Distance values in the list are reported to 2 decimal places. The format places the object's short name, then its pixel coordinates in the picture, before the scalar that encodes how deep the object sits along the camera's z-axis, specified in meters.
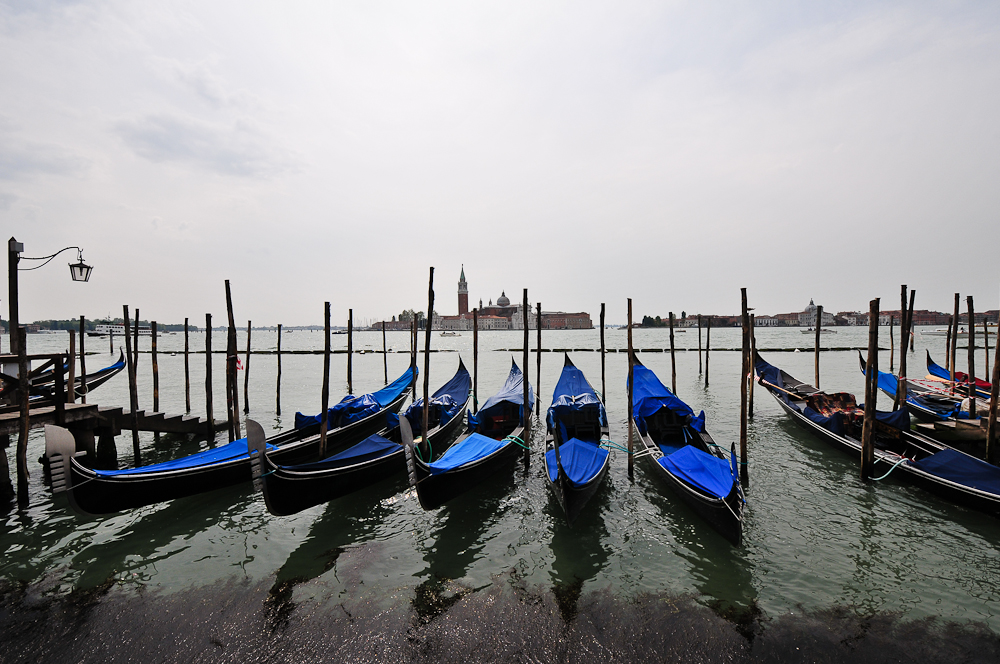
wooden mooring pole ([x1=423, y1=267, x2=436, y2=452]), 6.25
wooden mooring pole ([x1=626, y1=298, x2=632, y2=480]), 6.31
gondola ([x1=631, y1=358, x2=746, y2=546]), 4.39
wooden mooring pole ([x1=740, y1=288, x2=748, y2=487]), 5.84
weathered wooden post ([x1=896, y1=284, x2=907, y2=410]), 7.55
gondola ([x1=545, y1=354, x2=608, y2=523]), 4.86
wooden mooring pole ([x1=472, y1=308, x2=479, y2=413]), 10.86
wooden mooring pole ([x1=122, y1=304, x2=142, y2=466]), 7.41
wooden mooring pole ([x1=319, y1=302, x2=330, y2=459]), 6.45
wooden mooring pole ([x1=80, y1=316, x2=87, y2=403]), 8.41
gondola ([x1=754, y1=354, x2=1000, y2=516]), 4.85
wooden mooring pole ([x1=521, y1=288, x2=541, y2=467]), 6.83
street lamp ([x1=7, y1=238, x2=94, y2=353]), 5.86
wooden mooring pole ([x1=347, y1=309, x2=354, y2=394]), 13.12
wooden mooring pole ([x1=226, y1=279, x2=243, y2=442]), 7.07
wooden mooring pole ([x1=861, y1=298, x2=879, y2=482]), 5.79
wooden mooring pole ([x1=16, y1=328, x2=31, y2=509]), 4.97
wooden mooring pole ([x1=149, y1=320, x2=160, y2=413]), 9.85
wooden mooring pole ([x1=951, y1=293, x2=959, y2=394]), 11.09
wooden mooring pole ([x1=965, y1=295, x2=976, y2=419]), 7.18
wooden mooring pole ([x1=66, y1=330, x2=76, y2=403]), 7.07
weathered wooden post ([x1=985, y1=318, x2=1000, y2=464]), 5.70
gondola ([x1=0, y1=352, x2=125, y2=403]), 6.37
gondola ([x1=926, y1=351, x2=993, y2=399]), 9.42
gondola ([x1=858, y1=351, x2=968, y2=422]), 8.46
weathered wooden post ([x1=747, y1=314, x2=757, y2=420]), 9.81
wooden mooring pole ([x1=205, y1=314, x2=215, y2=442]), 8.30
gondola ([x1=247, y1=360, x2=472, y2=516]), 4.54
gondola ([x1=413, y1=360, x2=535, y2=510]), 4.88
